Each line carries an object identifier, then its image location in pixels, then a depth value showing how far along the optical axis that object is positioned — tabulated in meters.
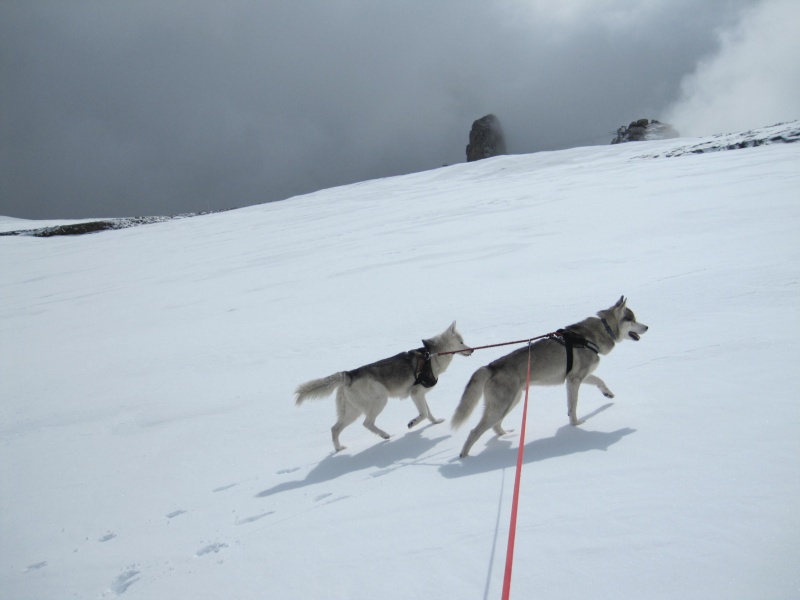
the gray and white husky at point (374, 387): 5.22
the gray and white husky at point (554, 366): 4.49
